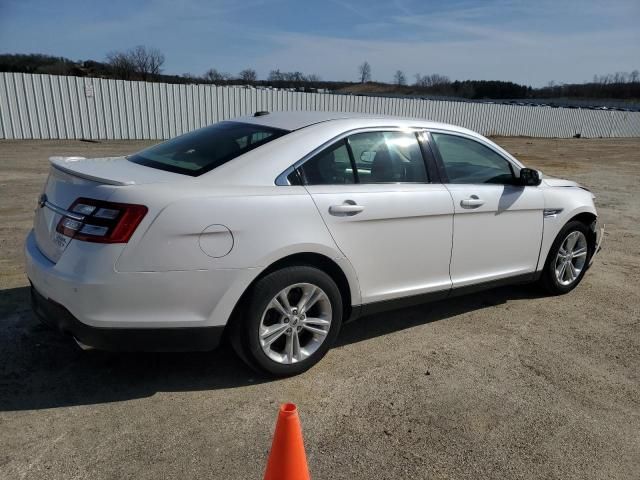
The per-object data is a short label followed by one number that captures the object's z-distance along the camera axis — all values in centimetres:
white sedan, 278
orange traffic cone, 205
